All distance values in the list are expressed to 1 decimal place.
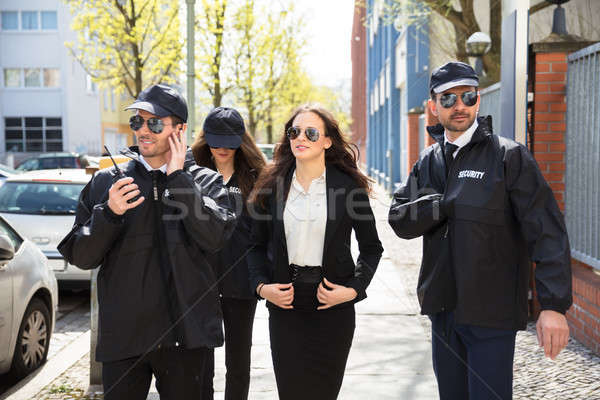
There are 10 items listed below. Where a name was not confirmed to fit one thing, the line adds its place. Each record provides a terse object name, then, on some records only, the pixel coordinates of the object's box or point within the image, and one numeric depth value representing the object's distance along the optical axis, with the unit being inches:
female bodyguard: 160.6
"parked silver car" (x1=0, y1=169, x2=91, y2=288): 315.9
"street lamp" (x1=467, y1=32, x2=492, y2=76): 398.6
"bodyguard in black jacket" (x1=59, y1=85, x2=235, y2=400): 114.3
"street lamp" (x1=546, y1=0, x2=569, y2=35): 292.8
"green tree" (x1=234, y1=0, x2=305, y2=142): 1040.2
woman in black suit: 129.2
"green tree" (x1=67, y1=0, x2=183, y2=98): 784.3
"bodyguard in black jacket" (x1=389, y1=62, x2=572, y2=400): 111.5
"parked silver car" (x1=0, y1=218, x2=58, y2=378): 202.1
